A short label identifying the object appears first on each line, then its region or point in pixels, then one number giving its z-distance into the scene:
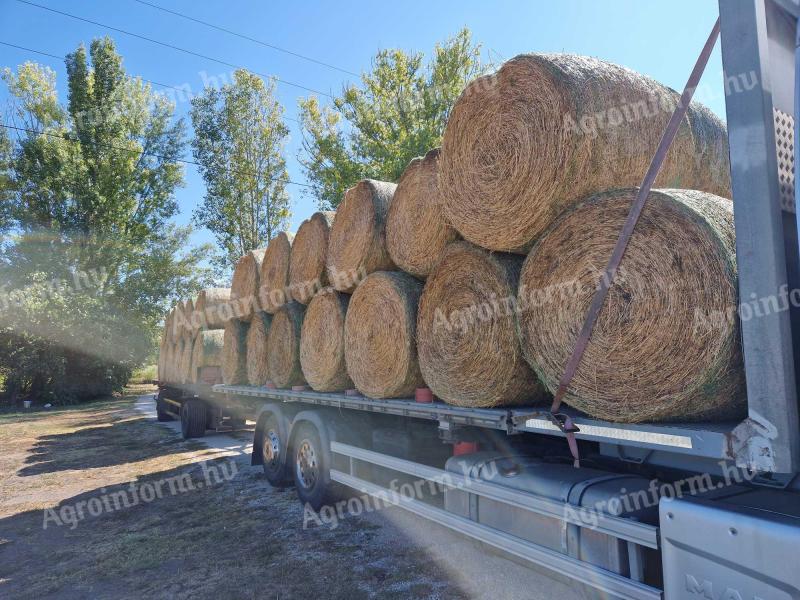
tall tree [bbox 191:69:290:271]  23.39
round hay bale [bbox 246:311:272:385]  7.89
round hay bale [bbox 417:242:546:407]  3.49
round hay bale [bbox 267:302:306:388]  6.86
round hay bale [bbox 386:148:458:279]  4.44
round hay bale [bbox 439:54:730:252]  2.99
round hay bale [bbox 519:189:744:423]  2.32
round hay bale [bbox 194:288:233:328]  12.90
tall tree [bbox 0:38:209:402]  23.98
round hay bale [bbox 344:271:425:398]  4.59
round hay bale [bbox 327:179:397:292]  5.35
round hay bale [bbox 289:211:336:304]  6.59
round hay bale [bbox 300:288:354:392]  5.79
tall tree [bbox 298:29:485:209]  17.64
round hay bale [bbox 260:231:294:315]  7.63
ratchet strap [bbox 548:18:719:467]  2.44
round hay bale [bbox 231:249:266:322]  8.75
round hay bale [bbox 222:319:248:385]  8.79
